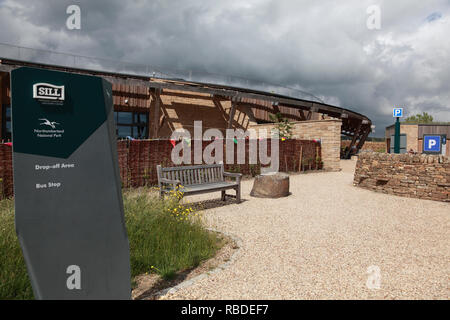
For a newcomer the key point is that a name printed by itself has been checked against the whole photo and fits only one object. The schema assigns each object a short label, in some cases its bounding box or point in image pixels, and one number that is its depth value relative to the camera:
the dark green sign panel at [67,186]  2.12
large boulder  8.38
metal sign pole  11.31
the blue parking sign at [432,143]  15.47
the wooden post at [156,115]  17.00
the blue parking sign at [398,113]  10.59
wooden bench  6.66
